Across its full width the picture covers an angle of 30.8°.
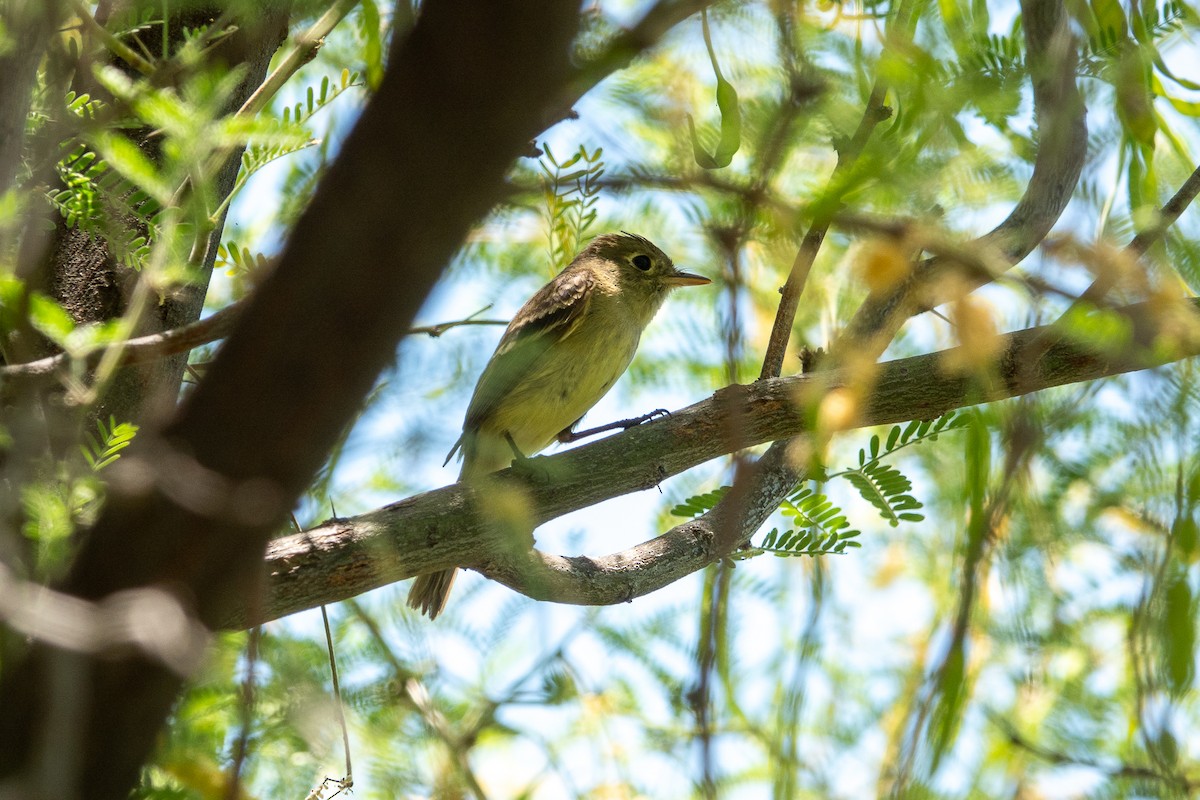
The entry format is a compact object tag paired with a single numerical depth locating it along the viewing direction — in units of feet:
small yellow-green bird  35.01
